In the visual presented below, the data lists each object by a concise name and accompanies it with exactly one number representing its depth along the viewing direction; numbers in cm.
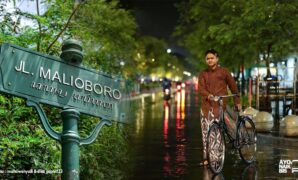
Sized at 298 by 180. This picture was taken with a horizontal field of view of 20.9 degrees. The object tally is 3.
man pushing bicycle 1381
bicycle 1304
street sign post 677
